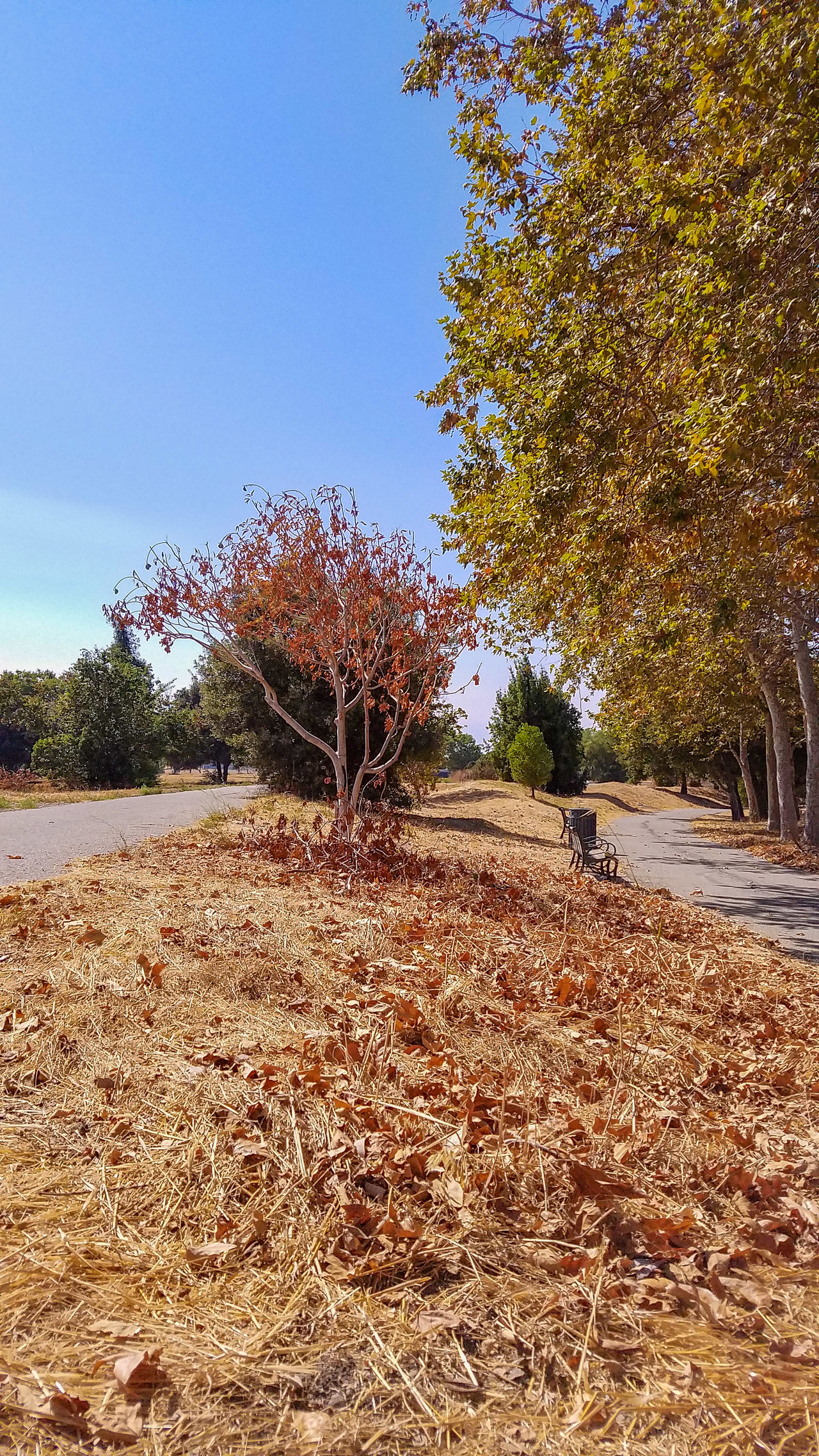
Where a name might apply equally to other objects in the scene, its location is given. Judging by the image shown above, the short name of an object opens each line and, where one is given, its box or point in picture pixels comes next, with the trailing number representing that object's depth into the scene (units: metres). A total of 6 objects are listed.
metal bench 10.20
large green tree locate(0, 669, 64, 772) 37.50
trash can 10.50
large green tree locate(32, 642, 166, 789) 28.53
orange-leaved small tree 9.32
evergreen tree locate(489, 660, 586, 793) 35.25
